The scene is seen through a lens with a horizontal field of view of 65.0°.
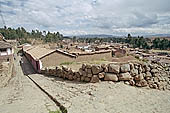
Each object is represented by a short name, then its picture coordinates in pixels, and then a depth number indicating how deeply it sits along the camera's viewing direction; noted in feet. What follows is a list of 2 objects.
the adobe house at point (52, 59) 50.43
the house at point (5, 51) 81.35
